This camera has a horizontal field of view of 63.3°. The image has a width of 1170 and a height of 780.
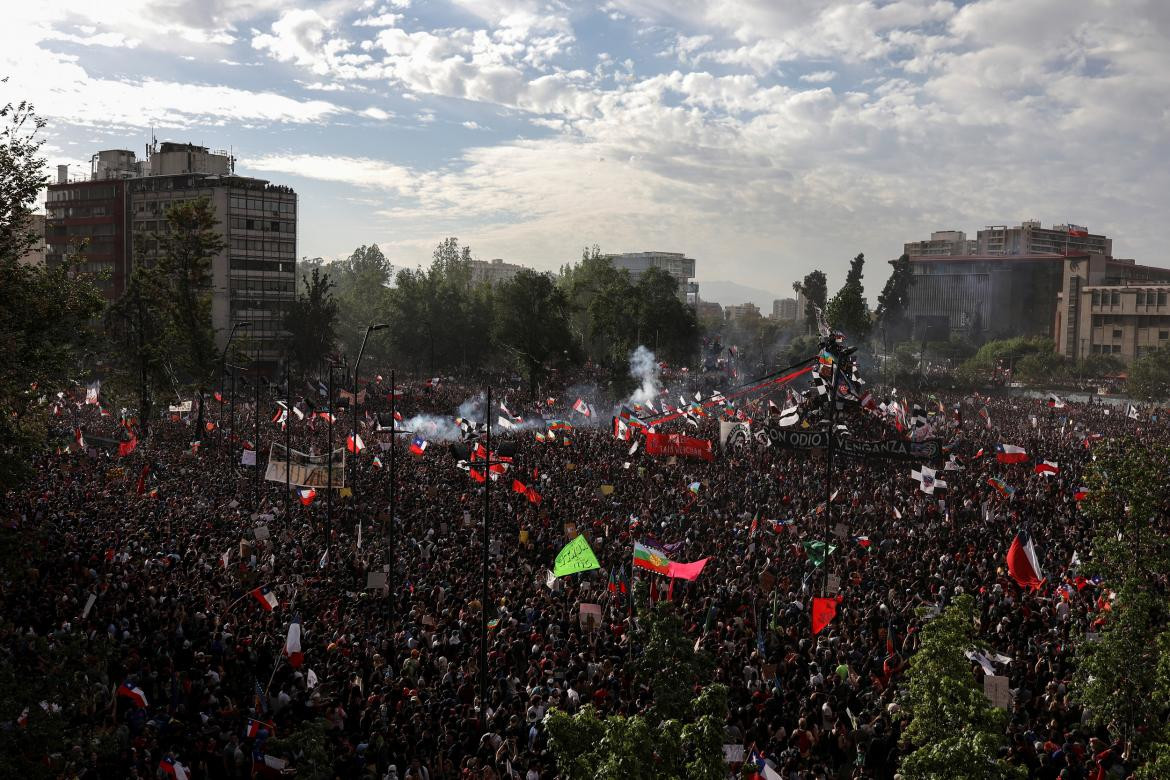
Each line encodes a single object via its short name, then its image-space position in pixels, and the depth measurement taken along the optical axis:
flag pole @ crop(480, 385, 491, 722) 15.78
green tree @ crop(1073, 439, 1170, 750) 14.09
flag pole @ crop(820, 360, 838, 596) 19.84
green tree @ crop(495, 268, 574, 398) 77.38
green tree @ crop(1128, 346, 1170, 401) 72.38
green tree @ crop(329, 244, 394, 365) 94.06
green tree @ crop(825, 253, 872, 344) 85.88
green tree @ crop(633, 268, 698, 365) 89.94
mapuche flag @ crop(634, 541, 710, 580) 19.56
